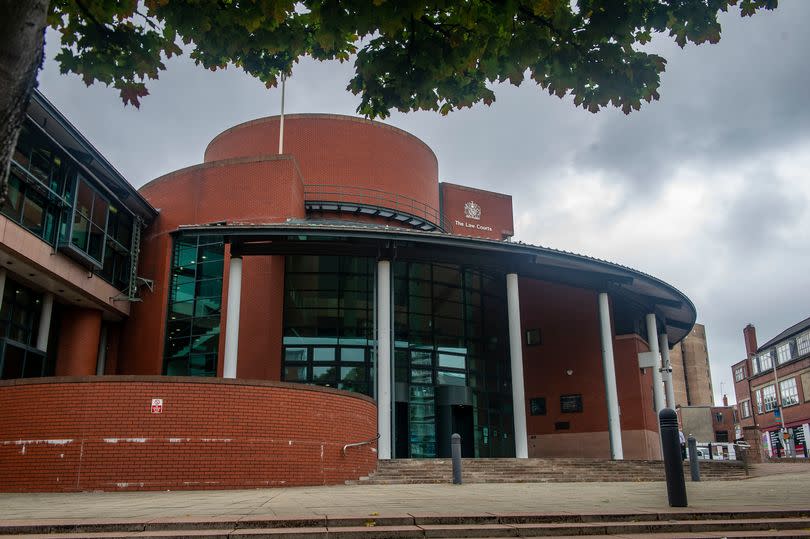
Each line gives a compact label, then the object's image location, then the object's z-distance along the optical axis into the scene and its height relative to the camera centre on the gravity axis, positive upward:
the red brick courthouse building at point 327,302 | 20.94 +5.30
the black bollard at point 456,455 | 14.04 -0.05
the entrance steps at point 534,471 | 16.72 -0.47
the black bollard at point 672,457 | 7.67 -0.07
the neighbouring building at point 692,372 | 86.31 +9.41
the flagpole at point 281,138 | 27.95 +12.22
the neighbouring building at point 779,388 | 53.47 +5.03
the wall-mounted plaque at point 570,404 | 28.39 +1.89
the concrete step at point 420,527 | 5.82 -0.62
